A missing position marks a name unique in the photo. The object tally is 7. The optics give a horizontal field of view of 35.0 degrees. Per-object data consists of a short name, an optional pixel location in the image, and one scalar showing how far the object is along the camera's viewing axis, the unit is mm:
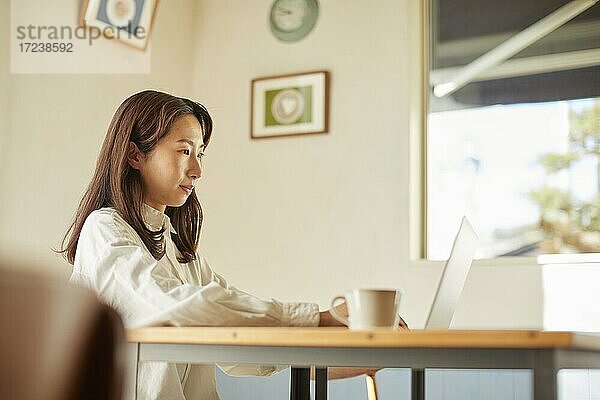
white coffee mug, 1386
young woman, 1483
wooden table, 1129
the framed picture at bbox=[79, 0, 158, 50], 3697
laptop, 1621
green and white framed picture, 3910
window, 3463
